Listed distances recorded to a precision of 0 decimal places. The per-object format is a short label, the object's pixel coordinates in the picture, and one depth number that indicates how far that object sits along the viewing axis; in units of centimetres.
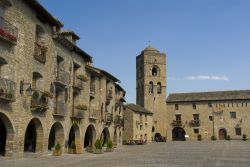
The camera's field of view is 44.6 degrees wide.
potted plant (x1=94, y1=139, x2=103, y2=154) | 2723
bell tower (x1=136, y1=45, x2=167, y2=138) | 6512
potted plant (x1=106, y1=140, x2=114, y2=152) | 3010
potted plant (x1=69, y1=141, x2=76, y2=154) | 2545
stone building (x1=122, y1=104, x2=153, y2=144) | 5219
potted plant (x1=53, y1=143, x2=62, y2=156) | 2244
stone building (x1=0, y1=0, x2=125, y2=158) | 1759
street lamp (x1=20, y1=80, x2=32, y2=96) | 1881
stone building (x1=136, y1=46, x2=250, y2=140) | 6222
